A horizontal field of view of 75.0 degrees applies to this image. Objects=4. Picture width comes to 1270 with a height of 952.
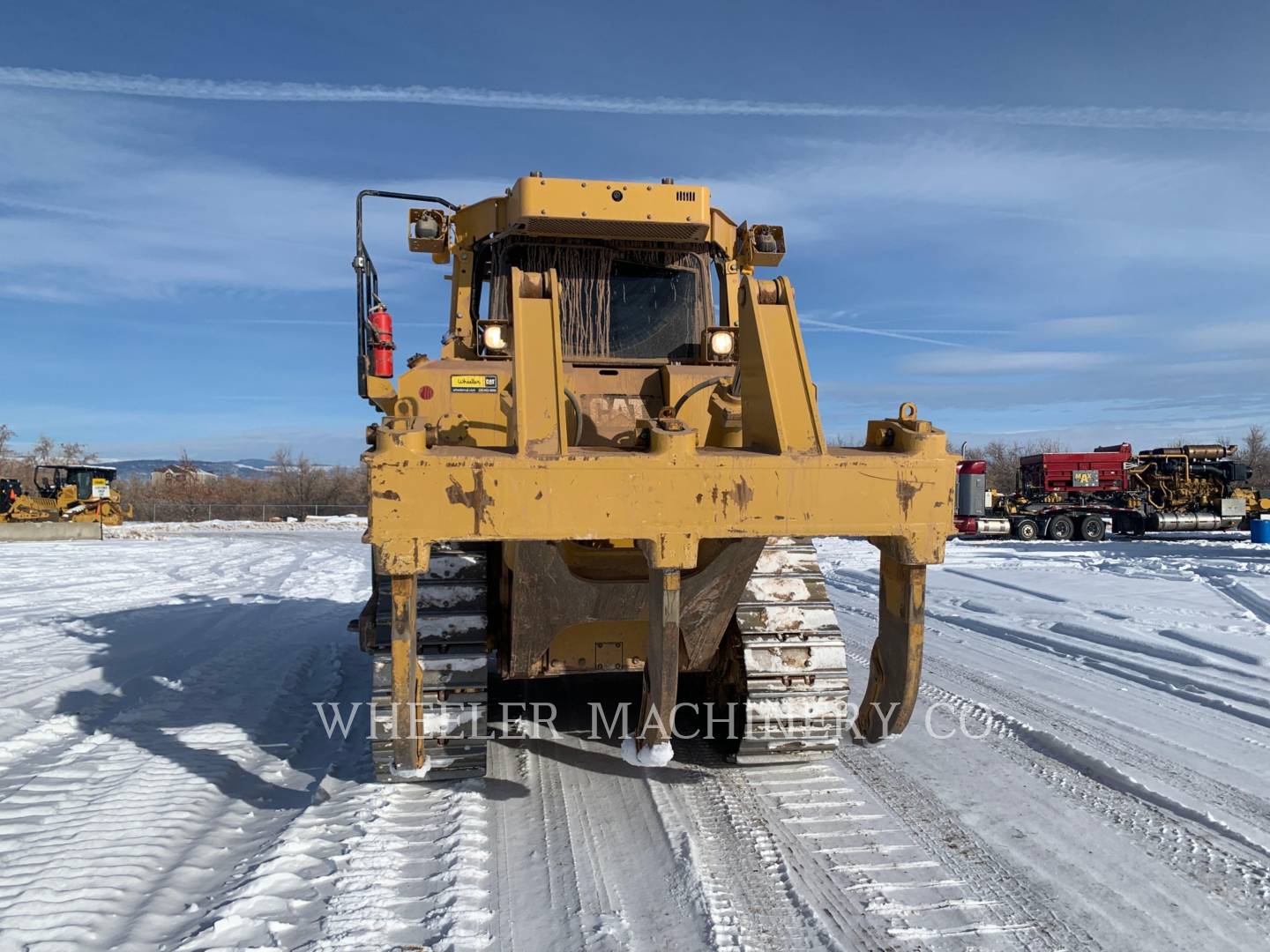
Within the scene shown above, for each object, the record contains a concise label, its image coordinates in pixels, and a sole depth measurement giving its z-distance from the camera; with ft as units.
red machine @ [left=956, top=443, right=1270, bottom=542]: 78.59
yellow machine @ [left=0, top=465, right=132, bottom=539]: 83.56
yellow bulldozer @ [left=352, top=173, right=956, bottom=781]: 9.18
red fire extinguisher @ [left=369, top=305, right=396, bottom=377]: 14.76
